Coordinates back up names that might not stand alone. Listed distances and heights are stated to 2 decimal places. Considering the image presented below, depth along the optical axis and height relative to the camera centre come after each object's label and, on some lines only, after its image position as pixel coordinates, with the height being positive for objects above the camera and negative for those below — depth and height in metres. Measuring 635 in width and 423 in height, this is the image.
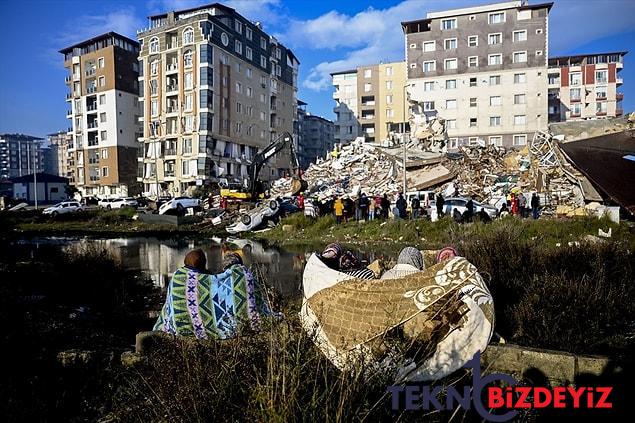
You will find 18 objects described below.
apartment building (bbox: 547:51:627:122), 63.92 +15.70
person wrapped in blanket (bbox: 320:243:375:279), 4.95 -0.82
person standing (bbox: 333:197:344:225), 22.75 -0.88
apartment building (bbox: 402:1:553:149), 49.19 +14.85
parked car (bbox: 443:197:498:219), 21.32 -0.66
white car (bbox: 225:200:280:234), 24.62 -1.26
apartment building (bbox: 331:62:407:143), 72.62 +16.34
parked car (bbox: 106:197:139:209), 36.78 -0.46
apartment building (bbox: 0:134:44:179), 134.62 +14.35
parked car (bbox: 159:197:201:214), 30.32 -0.53
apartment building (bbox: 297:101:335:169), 93.12 +13.40
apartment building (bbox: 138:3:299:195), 49.97 +12.33
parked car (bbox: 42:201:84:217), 33.75 -0.82
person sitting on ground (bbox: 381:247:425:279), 4.89 -0.83
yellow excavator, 32.03 +1.43
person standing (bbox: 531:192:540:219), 19.66 -0.55
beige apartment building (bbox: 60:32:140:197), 58.16 +11.67
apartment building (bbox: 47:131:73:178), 116.50 +13.83
